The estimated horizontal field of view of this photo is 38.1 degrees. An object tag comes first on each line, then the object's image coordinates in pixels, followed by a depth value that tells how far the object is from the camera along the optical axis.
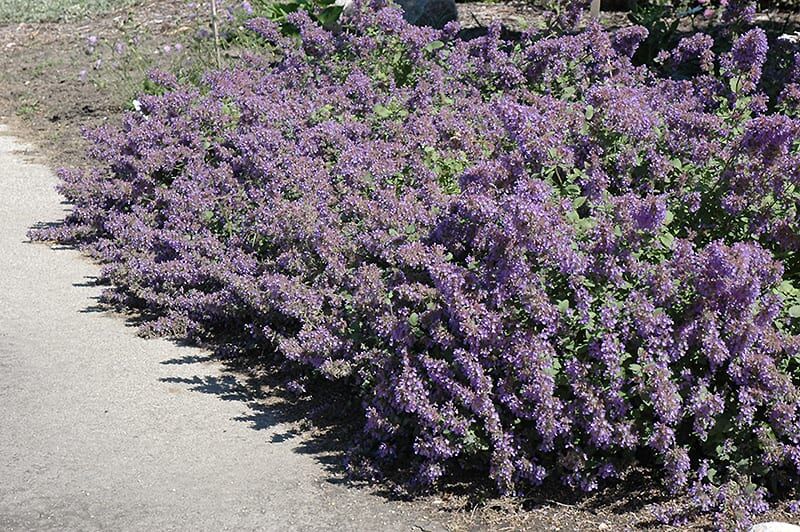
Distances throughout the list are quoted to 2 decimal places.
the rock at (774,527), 3.85
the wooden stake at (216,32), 10.34
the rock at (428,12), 10.80
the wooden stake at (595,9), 9.34
